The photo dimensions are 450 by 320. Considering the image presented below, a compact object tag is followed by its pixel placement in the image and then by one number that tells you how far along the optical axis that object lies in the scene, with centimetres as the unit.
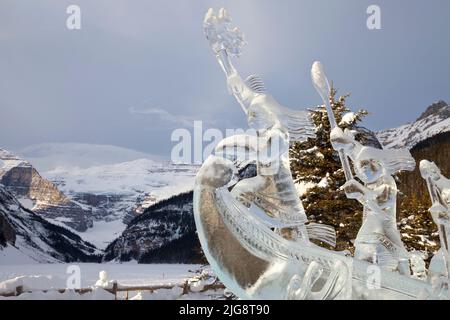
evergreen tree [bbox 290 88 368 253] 905
